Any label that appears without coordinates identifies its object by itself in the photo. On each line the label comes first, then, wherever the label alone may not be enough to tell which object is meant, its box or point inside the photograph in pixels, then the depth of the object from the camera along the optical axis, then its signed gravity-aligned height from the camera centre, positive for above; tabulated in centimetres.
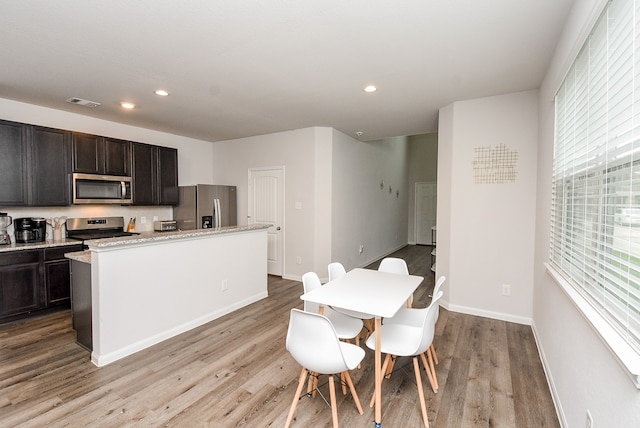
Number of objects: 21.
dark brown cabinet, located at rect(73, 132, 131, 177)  403 +70
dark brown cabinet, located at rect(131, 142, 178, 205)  472 +49
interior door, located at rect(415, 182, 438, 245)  926 -15
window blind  119 +19
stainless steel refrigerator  525 -4
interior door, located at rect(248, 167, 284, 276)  548 -2
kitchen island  260 -82
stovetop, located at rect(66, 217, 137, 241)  421 -35
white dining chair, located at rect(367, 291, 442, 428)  191 -94
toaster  525 -36
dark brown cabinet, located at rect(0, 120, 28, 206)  343 +46
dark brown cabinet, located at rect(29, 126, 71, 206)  366 +48
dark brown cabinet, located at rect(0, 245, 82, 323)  331 -90
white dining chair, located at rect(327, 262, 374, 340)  291 -67
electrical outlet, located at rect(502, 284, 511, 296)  356 -99
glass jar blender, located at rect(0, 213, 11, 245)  350 -30
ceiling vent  366 +128
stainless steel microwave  407 +22
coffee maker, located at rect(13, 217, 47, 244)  369 -32
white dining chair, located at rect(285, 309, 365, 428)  162 -78
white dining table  193 -67
